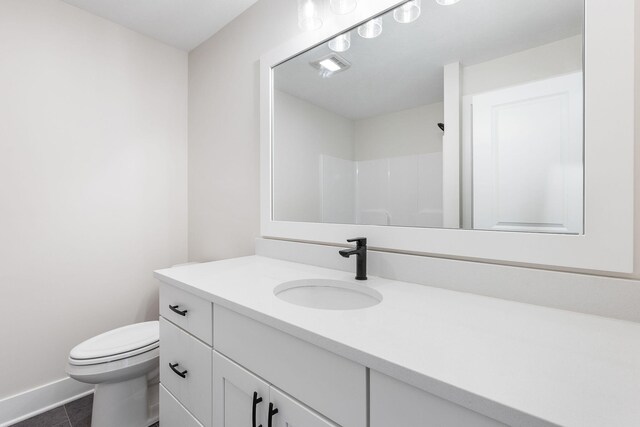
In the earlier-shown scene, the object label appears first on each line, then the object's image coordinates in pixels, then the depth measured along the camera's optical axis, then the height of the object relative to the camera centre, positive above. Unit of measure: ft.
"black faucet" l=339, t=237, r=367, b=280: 3.52 -0.61
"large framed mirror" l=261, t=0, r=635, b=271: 2.36 +0.88
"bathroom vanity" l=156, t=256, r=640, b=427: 1.39 -0.88
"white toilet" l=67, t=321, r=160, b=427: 4.27 -2.49
